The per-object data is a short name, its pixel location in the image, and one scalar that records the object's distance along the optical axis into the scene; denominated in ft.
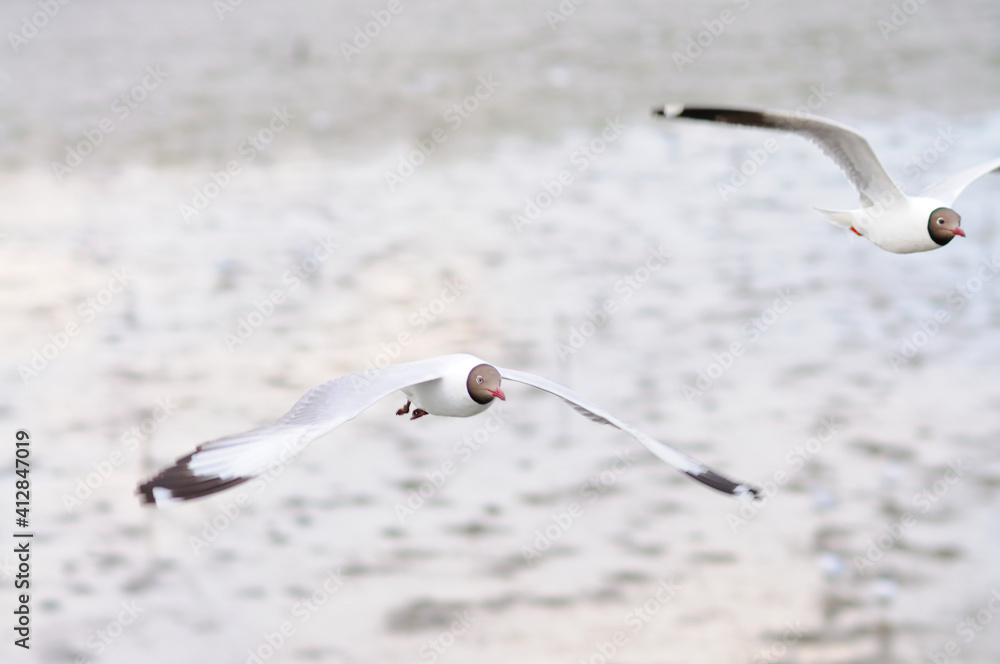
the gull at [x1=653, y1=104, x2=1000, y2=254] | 25.36
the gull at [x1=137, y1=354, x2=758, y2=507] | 18.45
